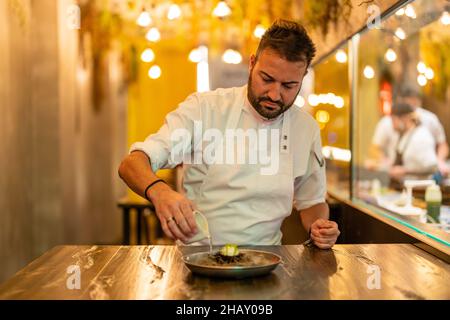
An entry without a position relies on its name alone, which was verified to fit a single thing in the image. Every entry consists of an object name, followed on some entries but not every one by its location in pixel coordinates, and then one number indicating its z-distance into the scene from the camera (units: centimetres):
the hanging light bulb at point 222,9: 508
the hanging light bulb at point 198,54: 741
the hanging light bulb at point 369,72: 460
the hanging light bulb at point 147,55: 659
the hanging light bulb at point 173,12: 545
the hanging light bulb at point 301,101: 699
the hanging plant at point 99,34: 662
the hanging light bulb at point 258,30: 603
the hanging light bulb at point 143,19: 542
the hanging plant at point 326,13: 334
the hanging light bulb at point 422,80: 496
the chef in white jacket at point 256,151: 224
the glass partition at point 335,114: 413
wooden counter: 155
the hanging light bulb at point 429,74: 474
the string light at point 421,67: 472
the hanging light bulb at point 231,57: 660
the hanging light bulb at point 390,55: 567
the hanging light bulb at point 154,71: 709
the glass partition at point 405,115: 312
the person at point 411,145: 561
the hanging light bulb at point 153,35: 609
